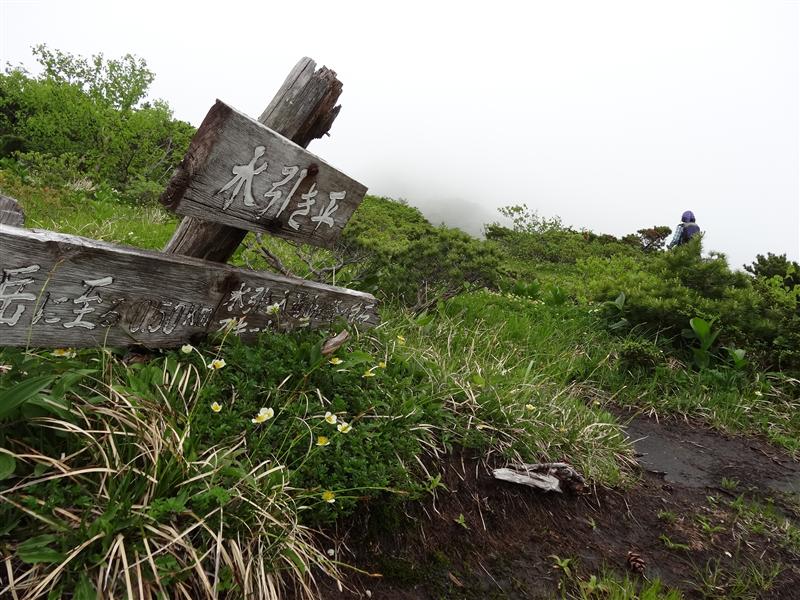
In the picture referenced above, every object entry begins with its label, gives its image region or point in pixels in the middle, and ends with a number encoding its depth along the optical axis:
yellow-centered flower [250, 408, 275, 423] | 1.88
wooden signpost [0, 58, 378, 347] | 1.59
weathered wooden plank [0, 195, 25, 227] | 1.80
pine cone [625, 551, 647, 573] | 2.25
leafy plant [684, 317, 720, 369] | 4.80
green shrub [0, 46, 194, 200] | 8.75
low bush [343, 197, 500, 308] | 4.48
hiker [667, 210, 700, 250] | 11.48
